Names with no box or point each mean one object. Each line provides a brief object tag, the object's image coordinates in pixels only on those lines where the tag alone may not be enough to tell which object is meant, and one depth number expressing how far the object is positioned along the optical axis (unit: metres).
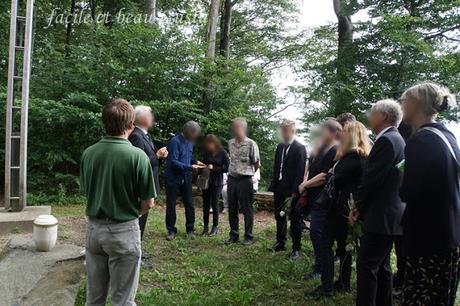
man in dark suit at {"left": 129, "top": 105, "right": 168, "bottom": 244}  4.50
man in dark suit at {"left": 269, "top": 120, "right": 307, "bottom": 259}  5.34
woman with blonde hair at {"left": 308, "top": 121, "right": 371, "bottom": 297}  3.74
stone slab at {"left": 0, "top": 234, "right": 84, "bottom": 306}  3.37
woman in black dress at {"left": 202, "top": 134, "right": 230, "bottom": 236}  6.50
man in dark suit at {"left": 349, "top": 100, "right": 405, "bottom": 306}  3.09
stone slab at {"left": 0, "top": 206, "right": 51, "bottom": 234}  5.86
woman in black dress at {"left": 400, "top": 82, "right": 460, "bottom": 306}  2.43
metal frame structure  6.23
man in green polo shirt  2.65
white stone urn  4.24
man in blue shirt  5.99
